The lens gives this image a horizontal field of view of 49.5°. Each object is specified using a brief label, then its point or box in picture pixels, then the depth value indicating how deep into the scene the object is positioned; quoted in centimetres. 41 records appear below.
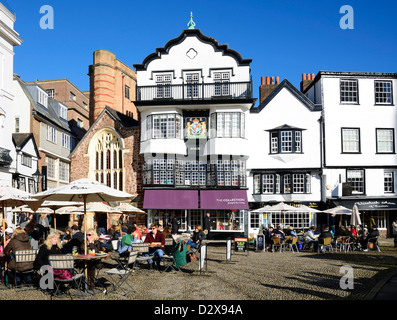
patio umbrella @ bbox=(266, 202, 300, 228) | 2453
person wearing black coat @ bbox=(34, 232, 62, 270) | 1103
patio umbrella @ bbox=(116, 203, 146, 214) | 2304
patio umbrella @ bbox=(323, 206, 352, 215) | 2442
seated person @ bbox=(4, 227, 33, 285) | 1138
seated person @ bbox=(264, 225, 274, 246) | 2226
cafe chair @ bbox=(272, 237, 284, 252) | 2173
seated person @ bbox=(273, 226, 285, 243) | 2186
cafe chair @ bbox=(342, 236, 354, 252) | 2164
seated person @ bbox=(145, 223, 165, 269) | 1537
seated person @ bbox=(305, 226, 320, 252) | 2231
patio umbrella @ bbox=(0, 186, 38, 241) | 1373
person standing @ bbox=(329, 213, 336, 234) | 2958
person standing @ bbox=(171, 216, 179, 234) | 2868
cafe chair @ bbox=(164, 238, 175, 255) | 1653
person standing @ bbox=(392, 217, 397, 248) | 2398
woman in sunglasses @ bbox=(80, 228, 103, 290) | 1222
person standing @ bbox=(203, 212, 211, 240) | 2896
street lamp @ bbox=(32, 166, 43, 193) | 3138
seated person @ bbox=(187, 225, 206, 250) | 1840
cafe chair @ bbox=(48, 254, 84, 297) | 1006
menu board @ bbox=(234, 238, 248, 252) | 1952
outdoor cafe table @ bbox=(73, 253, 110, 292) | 1097
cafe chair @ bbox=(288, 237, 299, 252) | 2165
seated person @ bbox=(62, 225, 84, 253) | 1302
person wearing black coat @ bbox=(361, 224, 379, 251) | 2166
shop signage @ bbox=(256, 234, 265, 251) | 2241
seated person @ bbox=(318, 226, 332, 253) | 2089
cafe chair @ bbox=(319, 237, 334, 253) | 2070
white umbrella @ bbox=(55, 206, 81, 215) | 2284
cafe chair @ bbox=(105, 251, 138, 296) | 1069
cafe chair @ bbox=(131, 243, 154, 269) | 1409
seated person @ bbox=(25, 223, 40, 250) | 1441
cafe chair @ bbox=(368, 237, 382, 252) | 2178
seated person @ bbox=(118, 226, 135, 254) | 1460
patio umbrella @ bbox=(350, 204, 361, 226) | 2242
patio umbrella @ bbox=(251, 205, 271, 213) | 2509
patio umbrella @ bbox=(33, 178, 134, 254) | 1162
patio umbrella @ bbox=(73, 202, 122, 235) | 2015
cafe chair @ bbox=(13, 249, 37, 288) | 1130
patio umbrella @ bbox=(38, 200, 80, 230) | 1761
